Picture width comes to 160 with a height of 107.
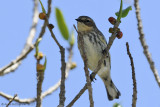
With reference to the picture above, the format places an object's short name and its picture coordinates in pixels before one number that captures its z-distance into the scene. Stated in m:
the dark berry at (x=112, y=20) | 7.71
